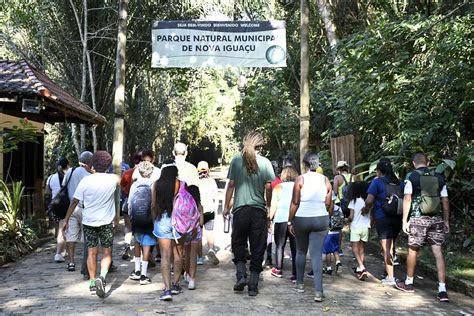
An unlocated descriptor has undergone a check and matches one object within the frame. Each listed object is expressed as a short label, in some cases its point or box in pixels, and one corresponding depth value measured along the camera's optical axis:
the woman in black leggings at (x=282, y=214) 7.66
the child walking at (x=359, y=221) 7.59
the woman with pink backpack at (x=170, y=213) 6.35
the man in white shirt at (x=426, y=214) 6.61
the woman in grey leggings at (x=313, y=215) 6.32
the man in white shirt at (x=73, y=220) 7.77
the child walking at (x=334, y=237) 7.80
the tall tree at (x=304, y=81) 10.84
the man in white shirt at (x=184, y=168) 6.92
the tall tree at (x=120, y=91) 11.79
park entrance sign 11.34
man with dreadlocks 6.43
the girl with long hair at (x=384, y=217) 7.18
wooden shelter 9.96
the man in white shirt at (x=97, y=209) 6.42
